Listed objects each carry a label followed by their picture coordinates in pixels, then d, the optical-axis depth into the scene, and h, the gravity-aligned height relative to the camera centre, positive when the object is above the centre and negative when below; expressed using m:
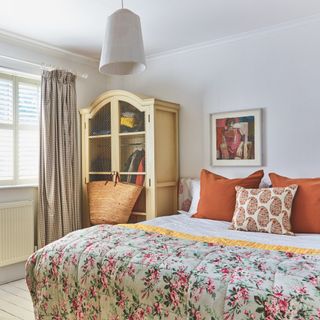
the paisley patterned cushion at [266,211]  2.40 -0.36
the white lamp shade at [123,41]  1.93 +0.69
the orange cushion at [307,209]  2.40 -0.34
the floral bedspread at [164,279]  1.34 -0.53
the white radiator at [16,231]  3.26 -0.66
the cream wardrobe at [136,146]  3.47 +0.17
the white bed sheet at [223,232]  2.11 -0.49
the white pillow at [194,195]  3.31 -0.33
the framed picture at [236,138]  3.28 +0.22
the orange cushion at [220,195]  2.83 -0.29
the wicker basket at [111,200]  3.49 -0.39
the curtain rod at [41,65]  3.37 +1.02
